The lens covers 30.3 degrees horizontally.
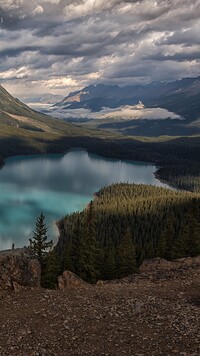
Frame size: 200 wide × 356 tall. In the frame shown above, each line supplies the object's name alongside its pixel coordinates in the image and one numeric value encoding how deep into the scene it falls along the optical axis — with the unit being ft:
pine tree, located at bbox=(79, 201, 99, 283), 214.69
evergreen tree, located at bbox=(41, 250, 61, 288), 185.23
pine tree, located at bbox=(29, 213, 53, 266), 226.73
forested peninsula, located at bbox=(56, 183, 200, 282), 226.38
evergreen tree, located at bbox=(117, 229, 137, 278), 225.97
